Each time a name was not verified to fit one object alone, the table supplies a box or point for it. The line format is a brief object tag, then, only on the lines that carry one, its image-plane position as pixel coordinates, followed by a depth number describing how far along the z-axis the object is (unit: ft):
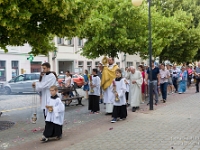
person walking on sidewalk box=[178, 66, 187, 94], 62.39
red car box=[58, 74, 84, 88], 93.76
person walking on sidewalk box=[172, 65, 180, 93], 65.87
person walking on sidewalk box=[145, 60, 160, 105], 44.27
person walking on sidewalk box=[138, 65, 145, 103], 49.83
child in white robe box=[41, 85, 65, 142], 24.63
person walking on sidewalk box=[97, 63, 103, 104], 46.91
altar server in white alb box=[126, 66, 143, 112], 39.38
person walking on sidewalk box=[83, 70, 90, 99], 60.44
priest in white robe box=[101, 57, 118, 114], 36.68
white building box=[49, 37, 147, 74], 117.39
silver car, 76.95
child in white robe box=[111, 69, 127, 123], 32.48
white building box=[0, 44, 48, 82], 97.42
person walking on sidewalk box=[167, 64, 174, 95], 62.08
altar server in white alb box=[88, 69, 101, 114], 39.39
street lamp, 39.27
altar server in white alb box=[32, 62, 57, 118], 27.63
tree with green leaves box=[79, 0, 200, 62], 57.67
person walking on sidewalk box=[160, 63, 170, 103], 47.52
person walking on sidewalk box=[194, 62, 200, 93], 59.21
